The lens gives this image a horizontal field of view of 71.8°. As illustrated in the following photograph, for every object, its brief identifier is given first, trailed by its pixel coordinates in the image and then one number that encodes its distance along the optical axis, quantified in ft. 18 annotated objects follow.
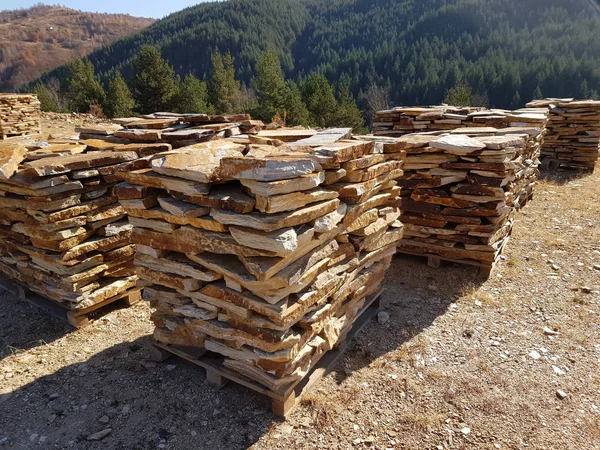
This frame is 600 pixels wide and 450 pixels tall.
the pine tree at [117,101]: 76.74
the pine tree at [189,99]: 77.66
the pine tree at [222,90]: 90.99
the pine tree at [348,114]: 81.30
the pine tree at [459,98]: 92.12
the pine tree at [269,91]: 76.59
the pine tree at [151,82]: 79.46
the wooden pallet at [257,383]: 11.27
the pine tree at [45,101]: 79.76
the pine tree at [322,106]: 80.33
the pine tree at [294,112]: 74.54
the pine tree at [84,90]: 80.18
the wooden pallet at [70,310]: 15.55
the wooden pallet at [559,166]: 37.40
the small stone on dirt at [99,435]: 10.93
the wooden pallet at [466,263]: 18.58
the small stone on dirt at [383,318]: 15.81
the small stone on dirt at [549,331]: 15.06
